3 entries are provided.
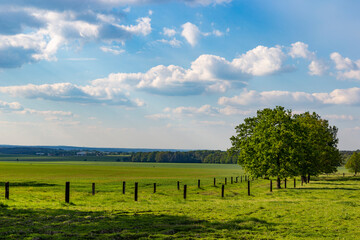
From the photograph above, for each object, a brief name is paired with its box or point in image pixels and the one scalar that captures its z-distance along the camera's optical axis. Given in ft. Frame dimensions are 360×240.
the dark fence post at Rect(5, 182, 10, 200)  95.30
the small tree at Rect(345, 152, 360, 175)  425.28
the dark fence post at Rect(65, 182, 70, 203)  89.71
